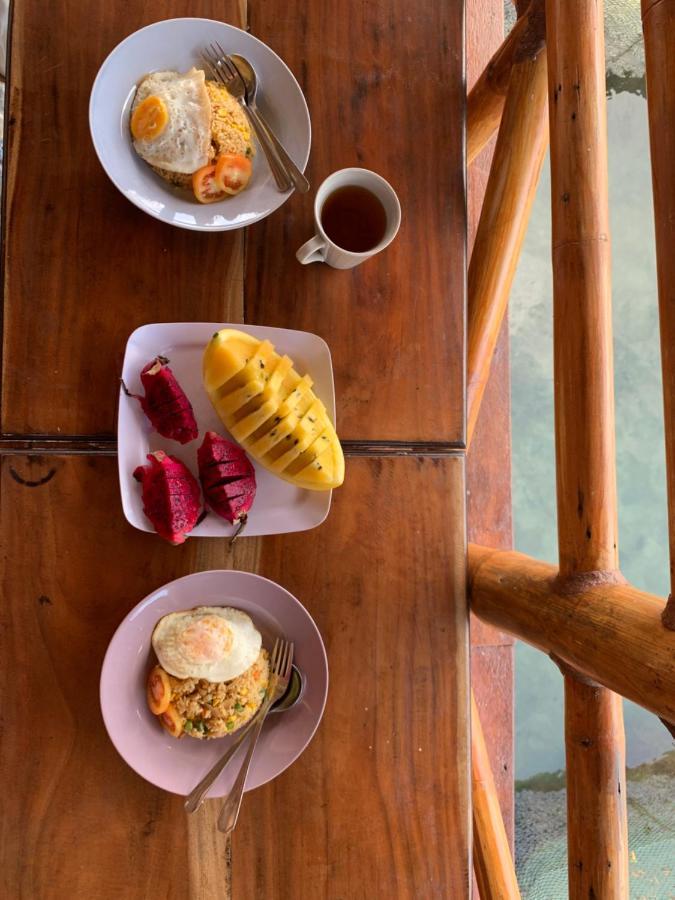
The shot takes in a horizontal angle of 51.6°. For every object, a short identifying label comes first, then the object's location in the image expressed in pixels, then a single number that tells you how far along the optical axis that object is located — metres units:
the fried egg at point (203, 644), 0.73
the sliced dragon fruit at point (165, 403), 0.73
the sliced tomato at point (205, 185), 0.76
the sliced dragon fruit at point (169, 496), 0.71
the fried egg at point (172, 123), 0.74
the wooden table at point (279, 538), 0.79
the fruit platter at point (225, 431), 0.73
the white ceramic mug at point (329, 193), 0.77
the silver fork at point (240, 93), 0.79
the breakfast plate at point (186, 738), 0.73
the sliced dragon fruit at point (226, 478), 0.74
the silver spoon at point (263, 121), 0.78
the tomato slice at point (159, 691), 0.74
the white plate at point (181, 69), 0.75
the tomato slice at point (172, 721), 0.74
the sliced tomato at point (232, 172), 0.77
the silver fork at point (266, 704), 0.74
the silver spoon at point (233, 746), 0.73
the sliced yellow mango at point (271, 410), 0.73
